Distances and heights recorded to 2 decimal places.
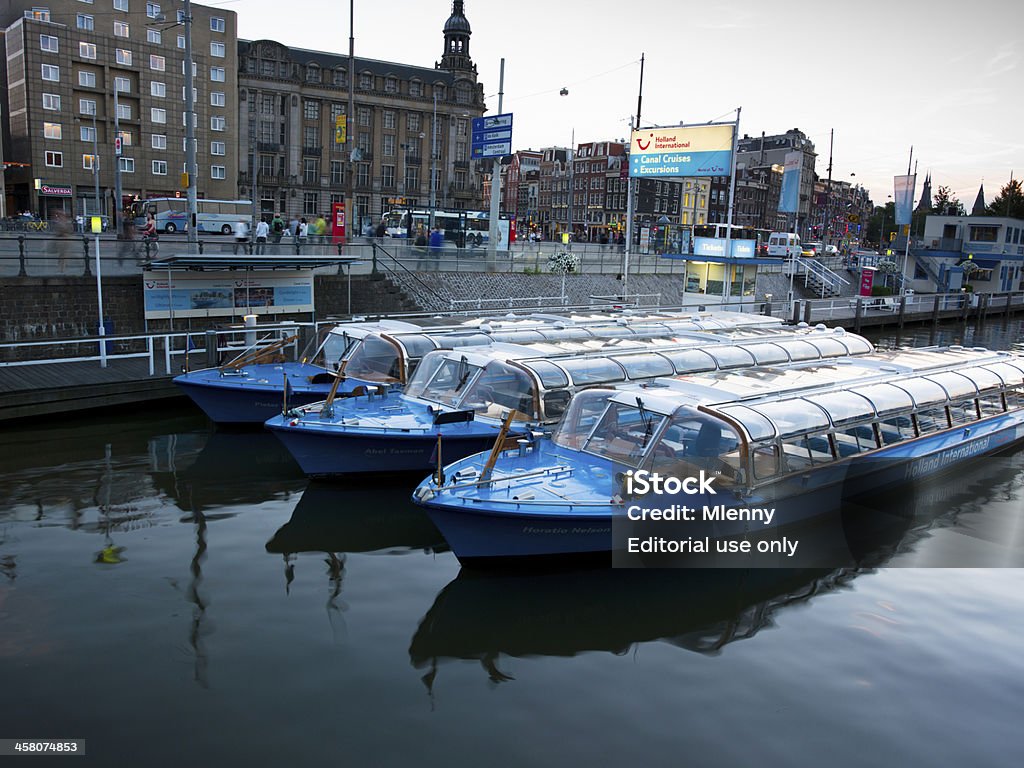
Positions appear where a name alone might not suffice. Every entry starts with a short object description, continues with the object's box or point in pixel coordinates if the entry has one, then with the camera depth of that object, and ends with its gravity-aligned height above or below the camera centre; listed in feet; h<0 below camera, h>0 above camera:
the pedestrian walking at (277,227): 144.58 +1.61
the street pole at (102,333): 69.82 -9.51
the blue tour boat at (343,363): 63.26 -9.89
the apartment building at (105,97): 212.43 +35.05
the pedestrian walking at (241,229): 145.87 +0.98
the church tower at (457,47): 337.31 +79.18
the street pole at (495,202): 121.90 +6.50
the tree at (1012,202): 320.91 +24.33
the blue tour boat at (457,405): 51.21 -10.54
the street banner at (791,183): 154.51 +13.42
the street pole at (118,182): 164.49 +9.55
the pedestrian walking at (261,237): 99.81 -0.26
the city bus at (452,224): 150.20 +4.21
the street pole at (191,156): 88.22 +8.14
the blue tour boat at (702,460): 38.24 -10.94
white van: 164.20 +2.85
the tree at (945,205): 407.85 +28.50
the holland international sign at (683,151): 105.29 +12.97
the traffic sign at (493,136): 112.98 +14.59
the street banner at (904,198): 166.71 +12.62
